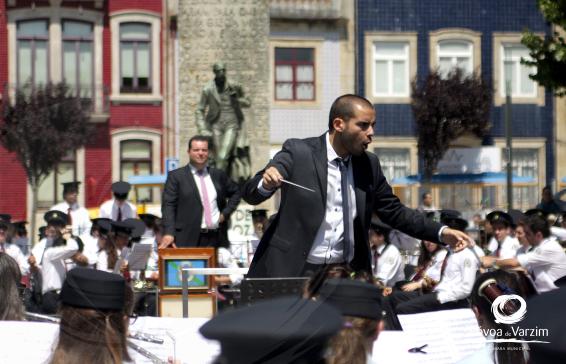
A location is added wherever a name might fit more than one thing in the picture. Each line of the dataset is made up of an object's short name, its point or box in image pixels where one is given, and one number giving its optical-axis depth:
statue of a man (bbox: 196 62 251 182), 20.77
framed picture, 11.50
